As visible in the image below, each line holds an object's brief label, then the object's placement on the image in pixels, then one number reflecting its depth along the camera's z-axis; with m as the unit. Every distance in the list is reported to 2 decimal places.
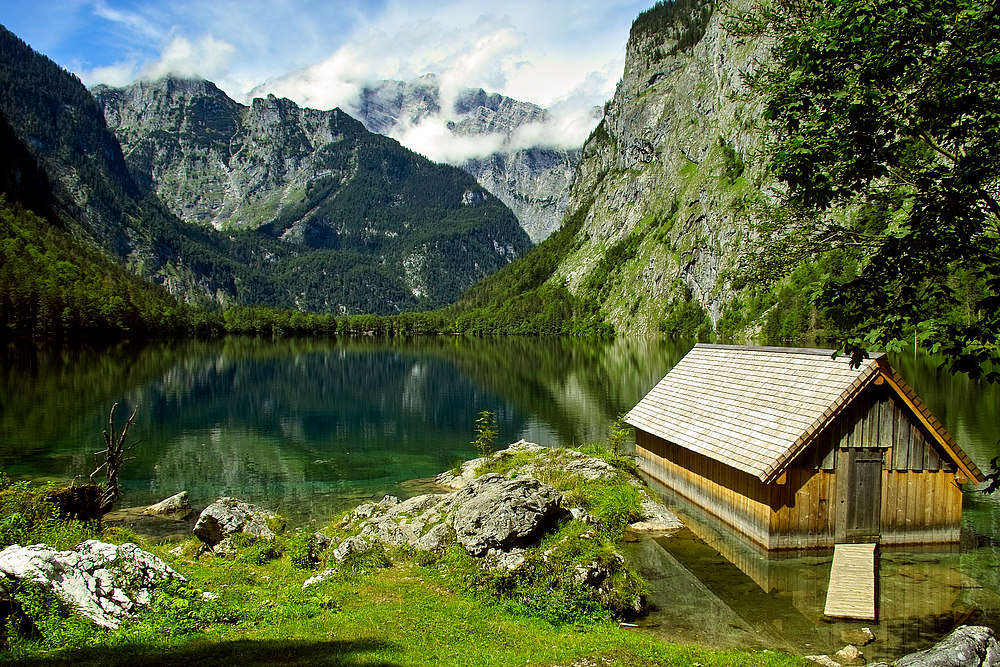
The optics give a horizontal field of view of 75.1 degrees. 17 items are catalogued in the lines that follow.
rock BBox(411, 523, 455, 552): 18.16
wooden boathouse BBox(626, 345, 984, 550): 19.42
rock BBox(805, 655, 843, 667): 12.93
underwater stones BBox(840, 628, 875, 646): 14.34
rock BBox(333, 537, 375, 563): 17.60
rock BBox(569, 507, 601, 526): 21.35
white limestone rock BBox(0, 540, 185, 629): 11.20
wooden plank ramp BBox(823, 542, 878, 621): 15.60
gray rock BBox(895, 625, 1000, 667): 9.86
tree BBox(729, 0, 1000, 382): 9.41
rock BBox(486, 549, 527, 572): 16.04
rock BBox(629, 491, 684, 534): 23.48
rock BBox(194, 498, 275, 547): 20.28
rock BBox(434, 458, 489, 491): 31.59
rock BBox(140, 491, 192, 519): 27.28
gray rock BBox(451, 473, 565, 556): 17.33
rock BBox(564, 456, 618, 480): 29.28
